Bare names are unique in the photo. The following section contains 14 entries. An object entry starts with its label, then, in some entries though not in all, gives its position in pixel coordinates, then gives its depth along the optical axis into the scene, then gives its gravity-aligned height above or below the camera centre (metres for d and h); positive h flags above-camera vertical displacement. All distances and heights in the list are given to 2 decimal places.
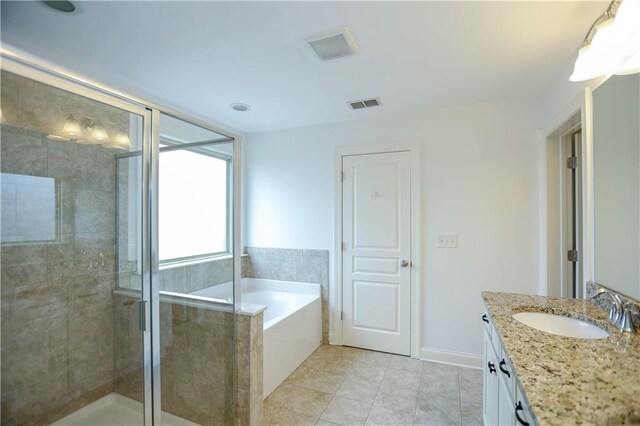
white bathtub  2.30 -1.00
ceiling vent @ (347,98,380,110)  2.63 +1.00
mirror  1.34 +0.14
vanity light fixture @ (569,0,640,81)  1.13 +0.69
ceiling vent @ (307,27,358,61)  1.66 +1.01
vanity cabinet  1.03 -0.76
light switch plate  2.77 -0.26
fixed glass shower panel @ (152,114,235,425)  1.81 -0.49
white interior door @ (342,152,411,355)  2.93 -0.40
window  2.06 +0.07
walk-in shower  1.59 -0.39
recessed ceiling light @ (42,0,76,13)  1.42 +1.02
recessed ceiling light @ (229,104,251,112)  2.75 +1.00
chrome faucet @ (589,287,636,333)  1.21 -0.44
